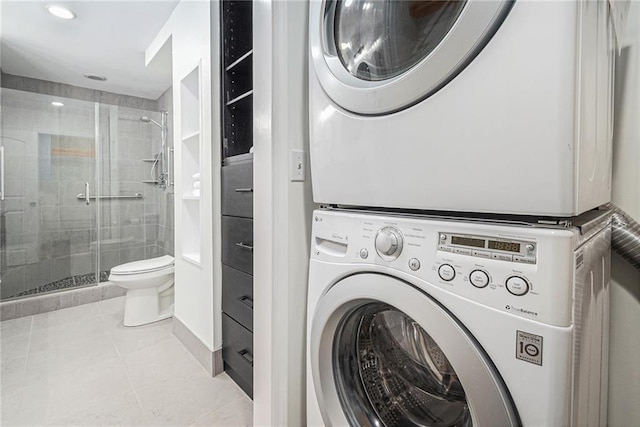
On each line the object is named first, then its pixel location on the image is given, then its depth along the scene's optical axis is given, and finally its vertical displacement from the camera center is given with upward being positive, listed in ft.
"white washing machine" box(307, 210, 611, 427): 1.51 -0.74
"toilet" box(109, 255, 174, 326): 7.29 -2.18
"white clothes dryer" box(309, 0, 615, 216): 1.48 +0.64
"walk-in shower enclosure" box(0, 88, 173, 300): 8.81 +0.35
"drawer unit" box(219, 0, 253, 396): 4.75 +0.29
